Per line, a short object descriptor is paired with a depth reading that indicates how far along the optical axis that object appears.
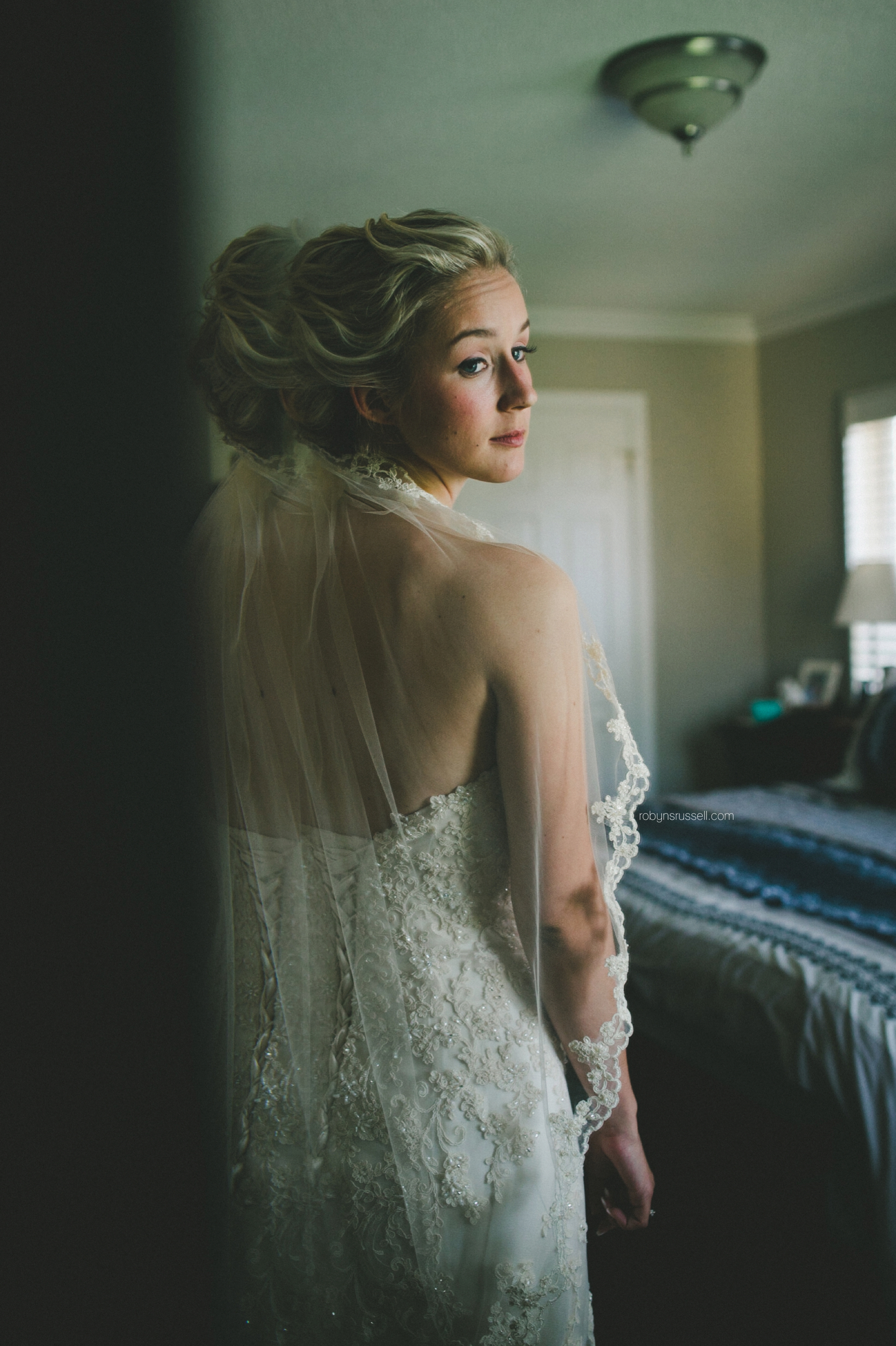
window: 4.28
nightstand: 4.10
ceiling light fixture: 2.24
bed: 1.56
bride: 0.84
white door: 4.48
